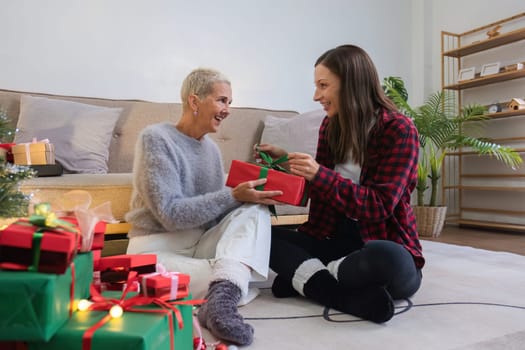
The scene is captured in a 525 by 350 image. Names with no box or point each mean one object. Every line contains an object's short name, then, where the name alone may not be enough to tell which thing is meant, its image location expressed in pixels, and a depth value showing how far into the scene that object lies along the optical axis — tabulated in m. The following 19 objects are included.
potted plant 3.27
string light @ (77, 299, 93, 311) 0.71
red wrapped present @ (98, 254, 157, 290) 0.87
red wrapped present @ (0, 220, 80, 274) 0.60
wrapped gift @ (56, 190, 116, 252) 0.73
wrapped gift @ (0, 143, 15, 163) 1.72
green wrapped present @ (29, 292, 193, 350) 0.63
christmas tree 0.83
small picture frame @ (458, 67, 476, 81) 3.77
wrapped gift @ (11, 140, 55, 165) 1.78
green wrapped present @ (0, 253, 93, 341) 0.58
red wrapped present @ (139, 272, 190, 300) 0.77
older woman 1.31
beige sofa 1.78
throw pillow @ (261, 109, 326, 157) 2.54
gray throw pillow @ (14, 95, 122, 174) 2.14
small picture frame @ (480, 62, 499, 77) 3.59
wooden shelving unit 3.55
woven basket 3.23
